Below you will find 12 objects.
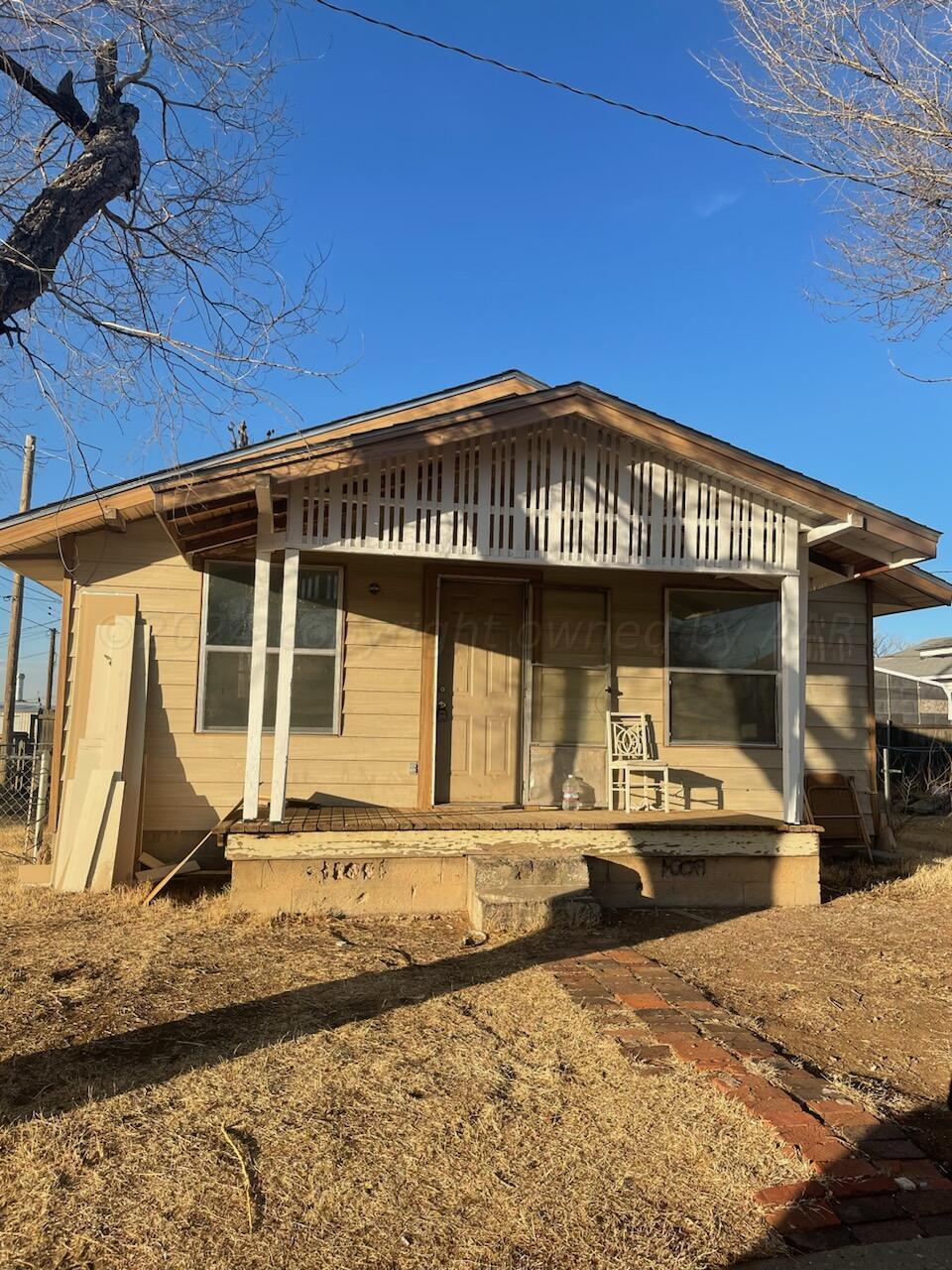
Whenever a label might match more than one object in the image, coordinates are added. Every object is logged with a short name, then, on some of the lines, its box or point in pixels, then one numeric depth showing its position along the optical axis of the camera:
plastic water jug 7.89
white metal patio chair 7.84
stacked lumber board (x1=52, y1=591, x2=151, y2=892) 6.40
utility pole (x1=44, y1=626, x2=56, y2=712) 12.14
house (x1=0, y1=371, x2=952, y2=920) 6.14
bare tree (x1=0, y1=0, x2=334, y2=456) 3.72
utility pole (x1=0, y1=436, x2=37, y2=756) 17.20
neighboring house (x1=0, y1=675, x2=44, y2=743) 18.05
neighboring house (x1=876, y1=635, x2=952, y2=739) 23.14
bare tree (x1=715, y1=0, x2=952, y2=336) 5.28
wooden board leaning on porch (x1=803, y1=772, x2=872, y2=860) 8.34
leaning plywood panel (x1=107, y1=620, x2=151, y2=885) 6.53
